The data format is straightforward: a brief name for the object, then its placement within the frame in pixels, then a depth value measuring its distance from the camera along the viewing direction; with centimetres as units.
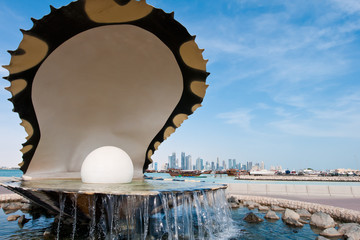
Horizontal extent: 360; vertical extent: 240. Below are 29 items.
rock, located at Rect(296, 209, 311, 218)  832
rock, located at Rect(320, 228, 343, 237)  616
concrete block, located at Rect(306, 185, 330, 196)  1318
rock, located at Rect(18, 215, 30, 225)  676
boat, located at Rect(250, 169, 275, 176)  6412
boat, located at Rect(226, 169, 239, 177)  5844
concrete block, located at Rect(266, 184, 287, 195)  1393
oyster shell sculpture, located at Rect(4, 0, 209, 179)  601
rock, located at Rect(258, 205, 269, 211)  941
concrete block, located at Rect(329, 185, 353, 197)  1275
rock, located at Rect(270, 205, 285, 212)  946
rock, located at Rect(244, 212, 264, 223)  762
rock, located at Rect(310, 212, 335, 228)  696
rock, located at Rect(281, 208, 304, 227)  722
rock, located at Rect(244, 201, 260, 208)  1017
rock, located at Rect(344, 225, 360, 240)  567
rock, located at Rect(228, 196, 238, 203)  1081
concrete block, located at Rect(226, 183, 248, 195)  1428
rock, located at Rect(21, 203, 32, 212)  886
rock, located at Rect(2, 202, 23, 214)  863
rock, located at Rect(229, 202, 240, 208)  1005
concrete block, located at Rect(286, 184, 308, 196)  1359
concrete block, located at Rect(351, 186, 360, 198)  1258
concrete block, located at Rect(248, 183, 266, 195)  1415
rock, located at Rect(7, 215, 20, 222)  720
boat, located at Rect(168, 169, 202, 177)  5041
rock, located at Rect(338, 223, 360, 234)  624
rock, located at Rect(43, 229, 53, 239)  558
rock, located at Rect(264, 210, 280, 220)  799
